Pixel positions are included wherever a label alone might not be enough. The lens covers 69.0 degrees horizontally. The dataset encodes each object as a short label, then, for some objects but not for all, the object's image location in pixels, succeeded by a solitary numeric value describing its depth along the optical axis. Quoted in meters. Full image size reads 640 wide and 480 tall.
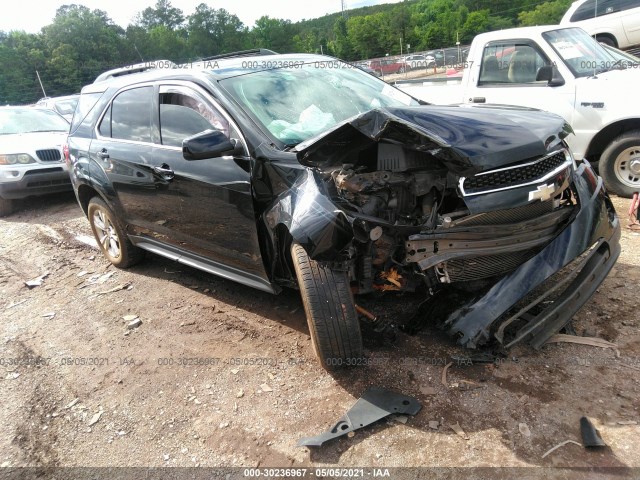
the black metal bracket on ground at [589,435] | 2.09
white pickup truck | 4.88
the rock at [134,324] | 3.86
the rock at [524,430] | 2.23
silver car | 7.60
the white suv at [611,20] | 10.23
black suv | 2.52
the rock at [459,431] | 2.28
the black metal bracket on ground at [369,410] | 2.36
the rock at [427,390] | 2.60
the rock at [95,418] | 2.81
